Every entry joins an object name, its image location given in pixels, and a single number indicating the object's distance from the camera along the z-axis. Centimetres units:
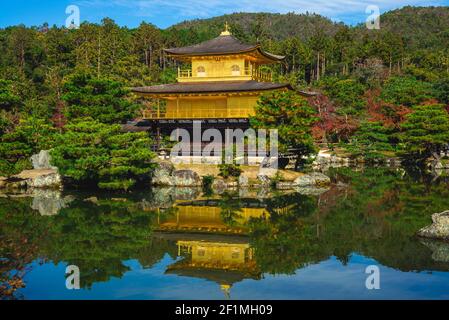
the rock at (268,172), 2964
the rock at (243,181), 2939
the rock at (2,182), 2915
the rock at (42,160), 3294
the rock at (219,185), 2866
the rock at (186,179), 2944
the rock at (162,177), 2956
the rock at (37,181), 2916
